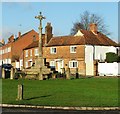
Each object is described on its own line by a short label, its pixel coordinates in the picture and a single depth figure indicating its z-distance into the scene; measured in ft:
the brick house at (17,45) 319.88
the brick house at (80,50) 212.43
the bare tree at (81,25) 295.48
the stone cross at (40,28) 136.69
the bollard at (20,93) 61.21
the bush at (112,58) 195.30
